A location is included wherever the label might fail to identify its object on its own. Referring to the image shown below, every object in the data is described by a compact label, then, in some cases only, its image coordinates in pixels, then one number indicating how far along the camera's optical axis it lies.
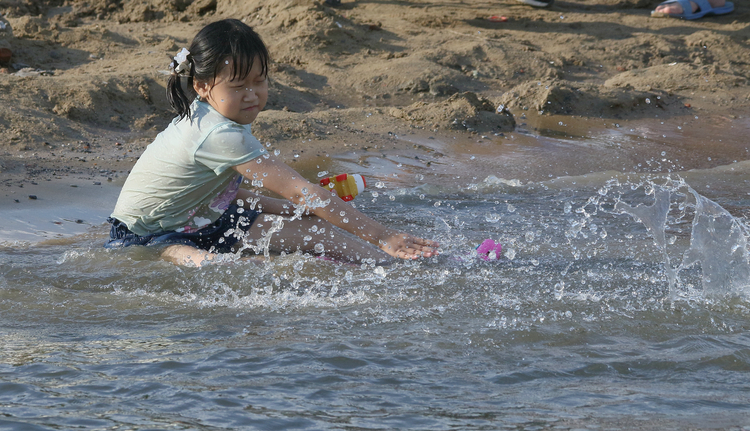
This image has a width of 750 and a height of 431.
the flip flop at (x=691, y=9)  19.83
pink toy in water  7.68
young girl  6.73
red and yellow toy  8.40
